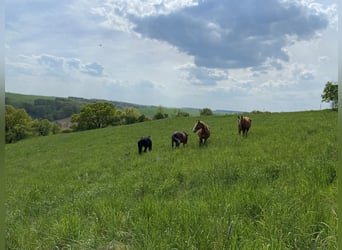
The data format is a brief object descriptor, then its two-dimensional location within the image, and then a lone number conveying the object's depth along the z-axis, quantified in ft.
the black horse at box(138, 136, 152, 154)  65.53
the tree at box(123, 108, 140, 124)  242.95
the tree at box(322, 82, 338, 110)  140.54
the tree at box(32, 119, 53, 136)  264.93
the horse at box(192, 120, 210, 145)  58.47
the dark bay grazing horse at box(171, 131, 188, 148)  62.00
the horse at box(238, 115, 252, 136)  65.10
